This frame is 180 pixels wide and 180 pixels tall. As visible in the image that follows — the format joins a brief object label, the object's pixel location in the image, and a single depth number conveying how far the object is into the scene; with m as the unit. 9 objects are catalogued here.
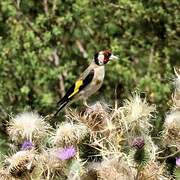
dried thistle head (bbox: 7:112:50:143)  10.37
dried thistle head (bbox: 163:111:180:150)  10.10
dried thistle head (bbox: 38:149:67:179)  9.73
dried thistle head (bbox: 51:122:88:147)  10.01
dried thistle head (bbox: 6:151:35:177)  9.68
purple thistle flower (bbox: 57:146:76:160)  9.70
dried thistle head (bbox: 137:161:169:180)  9.67
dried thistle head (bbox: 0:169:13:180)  9.77
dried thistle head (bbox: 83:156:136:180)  9.52
